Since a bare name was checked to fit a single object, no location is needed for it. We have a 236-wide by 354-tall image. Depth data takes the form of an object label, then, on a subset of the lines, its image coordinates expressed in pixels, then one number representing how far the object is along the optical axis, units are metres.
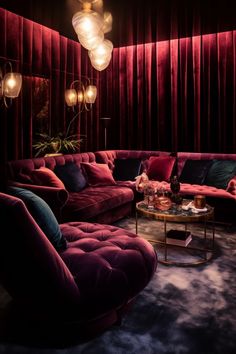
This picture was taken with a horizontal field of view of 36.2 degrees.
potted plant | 4.82
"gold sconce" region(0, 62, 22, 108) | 3.82
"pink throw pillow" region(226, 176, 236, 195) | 4.12
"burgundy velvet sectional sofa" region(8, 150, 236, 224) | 3.40
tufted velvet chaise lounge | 1.69
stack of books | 3.21
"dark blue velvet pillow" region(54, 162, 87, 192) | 4.01
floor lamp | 5.43
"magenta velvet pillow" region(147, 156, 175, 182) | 4.75
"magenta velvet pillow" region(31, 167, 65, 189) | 3.56
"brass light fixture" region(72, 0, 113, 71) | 2.96
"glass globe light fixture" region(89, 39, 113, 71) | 3.72
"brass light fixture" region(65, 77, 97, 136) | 5.15
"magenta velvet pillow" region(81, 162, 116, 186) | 4.45
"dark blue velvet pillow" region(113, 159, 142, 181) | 4.91
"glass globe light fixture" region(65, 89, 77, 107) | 5.12
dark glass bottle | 3.36
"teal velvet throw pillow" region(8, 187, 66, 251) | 1.96
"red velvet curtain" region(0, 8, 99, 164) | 4.35
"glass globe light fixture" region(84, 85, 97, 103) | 5.27
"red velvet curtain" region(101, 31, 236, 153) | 5.08
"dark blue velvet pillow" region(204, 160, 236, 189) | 4.38
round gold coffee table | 2.92
